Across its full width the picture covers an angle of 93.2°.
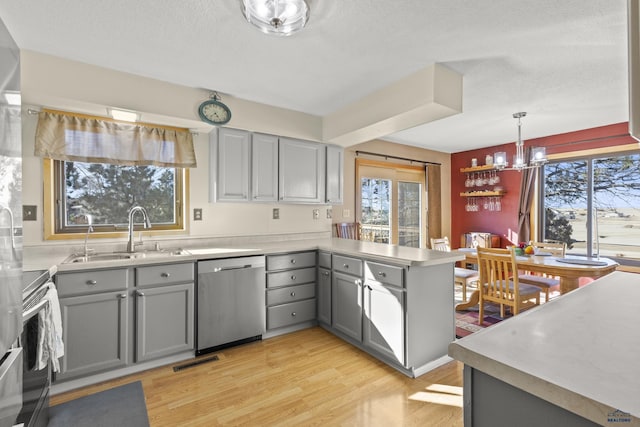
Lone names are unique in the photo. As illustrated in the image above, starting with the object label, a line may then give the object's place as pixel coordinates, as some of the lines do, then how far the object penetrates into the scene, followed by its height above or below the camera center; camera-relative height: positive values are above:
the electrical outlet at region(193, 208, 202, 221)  3.06 -0.01
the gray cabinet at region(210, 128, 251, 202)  3.01 +0.49
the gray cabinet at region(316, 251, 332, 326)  3.00 -0.76
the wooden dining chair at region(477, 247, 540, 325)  2.96 -0.74
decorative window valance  2.42 +0.63
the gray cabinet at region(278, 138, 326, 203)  3.38 +0.48
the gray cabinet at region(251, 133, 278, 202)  3.19 +0.49
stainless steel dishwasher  2.54 -0.78
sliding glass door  4.68 +0.17
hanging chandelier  3.45 +0.68
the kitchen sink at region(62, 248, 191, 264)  2.37 -0.35
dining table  2.77 -0.50
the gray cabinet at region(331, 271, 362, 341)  2.64 -0.84
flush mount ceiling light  1.70 +1.14
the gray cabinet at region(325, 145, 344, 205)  3.73 +0.49
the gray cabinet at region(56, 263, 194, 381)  2.06 -0.76
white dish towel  1.51 -0.62
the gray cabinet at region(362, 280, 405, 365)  2.27 -0.84
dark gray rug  1.79 -1.23
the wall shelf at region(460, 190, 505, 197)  5.11 +0.35
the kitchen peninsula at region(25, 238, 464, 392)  2.22 -0.64
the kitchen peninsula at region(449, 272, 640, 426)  0.54 -0.32
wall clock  2.86 +0.98
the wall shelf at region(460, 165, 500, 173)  5.15 +0.78
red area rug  3.09 -1.20
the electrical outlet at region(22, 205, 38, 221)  2.37 +0.00
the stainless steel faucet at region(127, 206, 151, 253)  2.58 -0.09
